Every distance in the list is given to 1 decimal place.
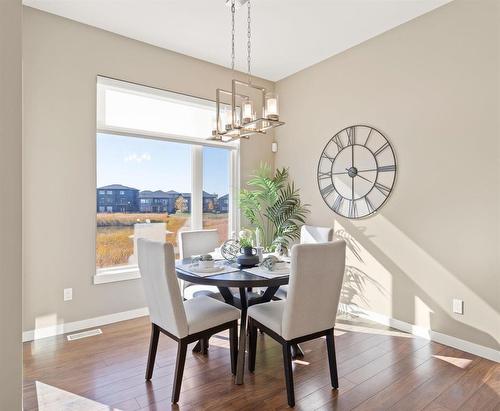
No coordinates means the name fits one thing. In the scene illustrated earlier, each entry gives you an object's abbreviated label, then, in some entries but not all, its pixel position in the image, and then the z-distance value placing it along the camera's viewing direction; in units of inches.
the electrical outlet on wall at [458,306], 111.6
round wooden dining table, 85.0
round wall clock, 134.5
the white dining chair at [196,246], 116.4
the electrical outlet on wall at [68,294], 125.5
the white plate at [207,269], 92.4
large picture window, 139.3
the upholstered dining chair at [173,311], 80.3
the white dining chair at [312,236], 117.6
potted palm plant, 166.9
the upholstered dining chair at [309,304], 79.1
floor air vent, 120.3
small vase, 100.8
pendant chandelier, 93.3
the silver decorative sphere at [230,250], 110.1
